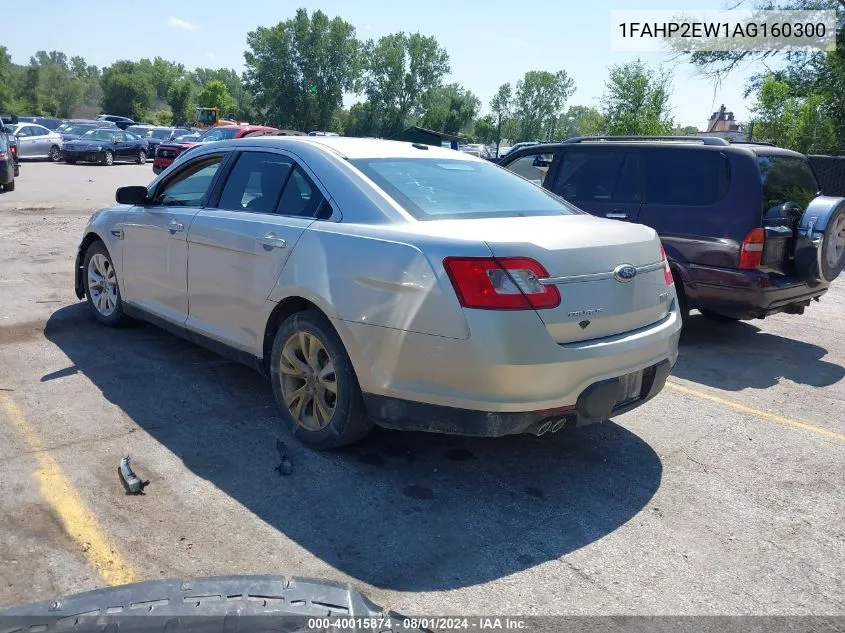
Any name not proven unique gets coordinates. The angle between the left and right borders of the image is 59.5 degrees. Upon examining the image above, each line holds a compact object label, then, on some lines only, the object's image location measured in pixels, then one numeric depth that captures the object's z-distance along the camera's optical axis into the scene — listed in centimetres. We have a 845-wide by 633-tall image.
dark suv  611
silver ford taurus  333
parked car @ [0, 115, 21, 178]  1787
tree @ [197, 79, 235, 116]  9788
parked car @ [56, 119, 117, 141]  3116
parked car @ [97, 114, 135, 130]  5291
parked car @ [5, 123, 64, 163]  2967
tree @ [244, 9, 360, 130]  9612
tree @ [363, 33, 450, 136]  10138
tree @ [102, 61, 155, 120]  9706
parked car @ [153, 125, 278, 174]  2036
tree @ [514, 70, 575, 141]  12362
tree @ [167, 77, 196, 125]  9712
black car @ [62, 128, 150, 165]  2978
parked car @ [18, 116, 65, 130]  4233
